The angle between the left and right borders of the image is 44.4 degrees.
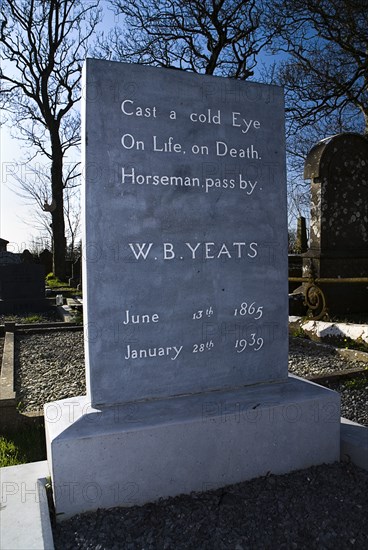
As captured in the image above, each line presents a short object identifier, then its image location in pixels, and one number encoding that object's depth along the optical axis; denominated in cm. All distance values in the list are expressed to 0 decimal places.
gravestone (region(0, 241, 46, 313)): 1110
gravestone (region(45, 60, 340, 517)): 223
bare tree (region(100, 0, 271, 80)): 1345
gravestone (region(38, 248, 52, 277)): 2431
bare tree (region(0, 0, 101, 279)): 1950
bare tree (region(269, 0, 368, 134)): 1137
